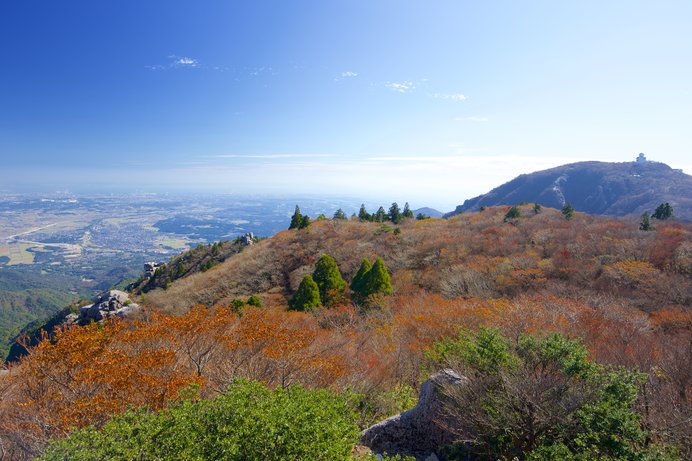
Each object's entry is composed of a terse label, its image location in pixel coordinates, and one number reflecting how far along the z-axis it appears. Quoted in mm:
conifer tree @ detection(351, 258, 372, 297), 21344
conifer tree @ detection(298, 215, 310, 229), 39628
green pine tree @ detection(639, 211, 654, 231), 25861
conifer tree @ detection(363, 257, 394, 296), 20781
